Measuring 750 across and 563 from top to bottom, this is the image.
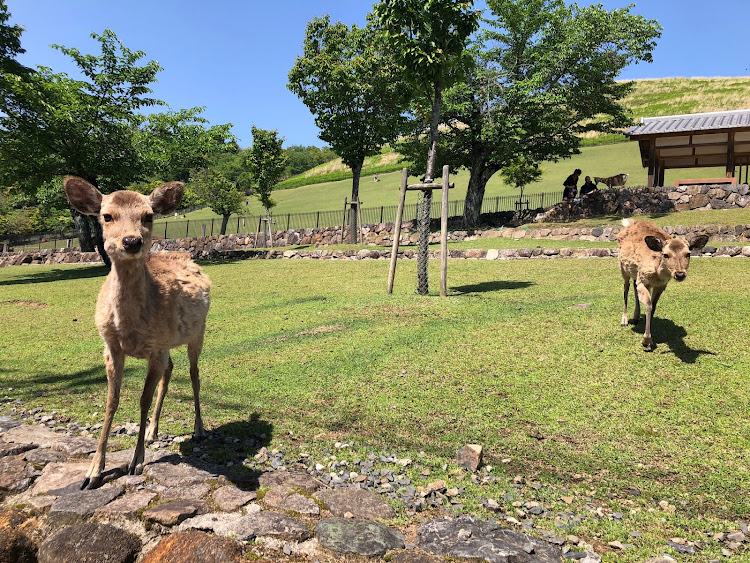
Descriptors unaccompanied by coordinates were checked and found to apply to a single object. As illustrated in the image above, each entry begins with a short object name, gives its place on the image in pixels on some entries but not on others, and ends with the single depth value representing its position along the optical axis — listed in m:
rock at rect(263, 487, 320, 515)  3.44
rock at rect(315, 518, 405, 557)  2.98
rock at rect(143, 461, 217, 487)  3.79
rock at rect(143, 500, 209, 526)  3.32
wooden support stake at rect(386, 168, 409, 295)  11.62
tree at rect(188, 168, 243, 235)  43.47
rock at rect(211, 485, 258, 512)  3.48
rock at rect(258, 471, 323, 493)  3.77
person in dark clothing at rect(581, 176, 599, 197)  26.14
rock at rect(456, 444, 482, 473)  4.11
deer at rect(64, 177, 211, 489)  3.72
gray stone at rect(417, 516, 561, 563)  2.89
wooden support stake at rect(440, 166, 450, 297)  10.95
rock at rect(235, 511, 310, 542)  3.13
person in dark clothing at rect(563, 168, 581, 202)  26.59
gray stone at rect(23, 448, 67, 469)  4.14
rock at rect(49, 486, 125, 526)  3.42
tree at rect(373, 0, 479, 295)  10.80
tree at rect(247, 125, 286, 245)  35.12
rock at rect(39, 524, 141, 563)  3.02
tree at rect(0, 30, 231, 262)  20.41
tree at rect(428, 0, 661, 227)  23.81
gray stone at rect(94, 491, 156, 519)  3.40
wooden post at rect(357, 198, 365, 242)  27.01
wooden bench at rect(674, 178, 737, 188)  22.19
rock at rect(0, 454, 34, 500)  3.82
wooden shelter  23.05
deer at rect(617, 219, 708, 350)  6.16
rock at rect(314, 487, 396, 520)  3.43
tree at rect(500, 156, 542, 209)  34.40
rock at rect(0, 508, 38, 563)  3.18
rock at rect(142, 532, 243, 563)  2.85
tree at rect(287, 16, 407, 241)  26.62
